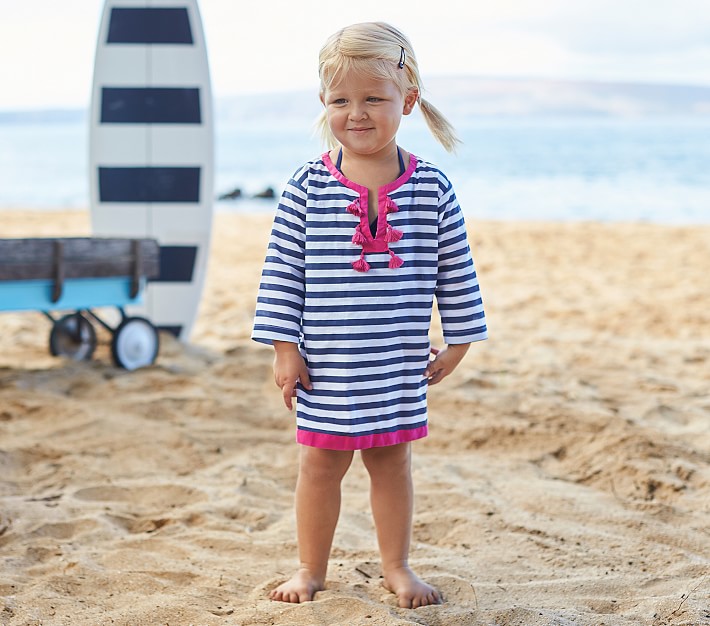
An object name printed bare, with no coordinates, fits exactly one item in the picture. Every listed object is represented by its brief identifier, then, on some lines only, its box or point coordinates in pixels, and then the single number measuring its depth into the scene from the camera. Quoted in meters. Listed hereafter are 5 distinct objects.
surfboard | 5.06
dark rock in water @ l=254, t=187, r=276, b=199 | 18.05
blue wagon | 4.16
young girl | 2.04
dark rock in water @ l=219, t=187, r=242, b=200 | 18.05
